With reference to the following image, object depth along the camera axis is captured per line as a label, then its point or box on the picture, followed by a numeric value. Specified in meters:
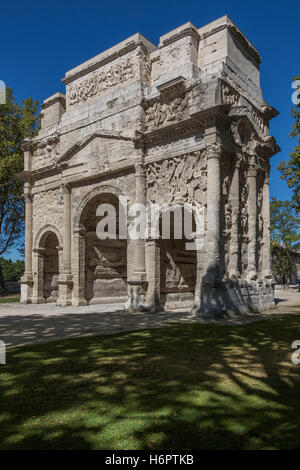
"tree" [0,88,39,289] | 21.34
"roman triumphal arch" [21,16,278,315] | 10.77
